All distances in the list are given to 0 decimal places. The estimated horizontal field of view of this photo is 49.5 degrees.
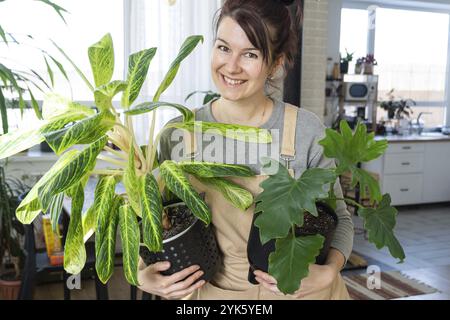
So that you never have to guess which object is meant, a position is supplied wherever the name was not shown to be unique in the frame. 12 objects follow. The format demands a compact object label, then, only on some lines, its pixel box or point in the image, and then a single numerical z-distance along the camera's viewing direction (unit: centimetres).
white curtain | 396
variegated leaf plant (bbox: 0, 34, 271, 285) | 88
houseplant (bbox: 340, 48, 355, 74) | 579
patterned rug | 344
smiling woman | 111
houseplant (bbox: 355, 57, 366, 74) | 596
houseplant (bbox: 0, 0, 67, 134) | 173
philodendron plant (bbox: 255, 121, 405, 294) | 89
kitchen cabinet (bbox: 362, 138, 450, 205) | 573
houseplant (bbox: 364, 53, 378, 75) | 591
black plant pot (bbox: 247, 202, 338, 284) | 100
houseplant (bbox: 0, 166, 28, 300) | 273
